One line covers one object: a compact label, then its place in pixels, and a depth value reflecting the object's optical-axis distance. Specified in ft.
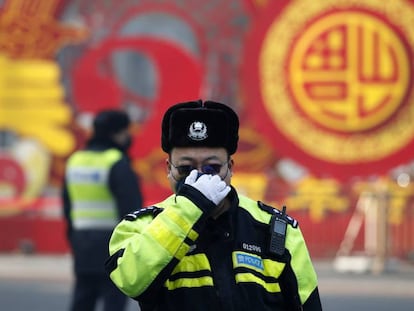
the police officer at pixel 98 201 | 46.96
